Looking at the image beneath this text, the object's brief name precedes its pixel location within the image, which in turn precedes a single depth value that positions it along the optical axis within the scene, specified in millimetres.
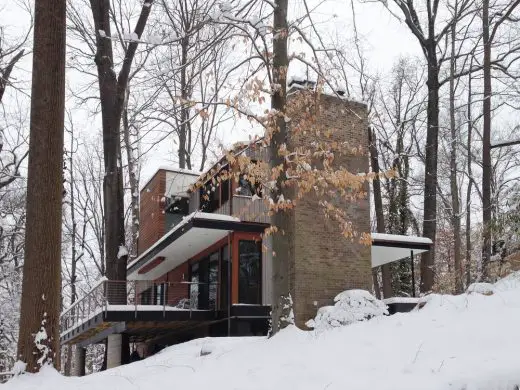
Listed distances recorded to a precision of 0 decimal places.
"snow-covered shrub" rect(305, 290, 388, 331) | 13336
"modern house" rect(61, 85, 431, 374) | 15945
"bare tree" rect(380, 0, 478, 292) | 19266
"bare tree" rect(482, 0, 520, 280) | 19328
